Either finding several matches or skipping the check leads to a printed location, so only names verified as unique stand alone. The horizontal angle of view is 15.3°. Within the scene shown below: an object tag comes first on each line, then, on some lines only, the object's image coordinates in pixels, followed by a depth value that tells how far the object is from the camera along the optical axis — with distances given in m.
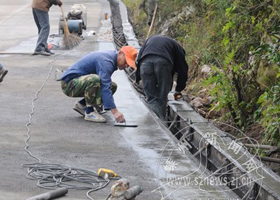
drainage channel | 11.20
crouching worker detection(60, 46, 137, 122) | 14.27
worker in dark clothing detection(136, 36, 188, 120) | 16.94
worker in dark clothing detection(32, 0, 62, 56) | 26.22
